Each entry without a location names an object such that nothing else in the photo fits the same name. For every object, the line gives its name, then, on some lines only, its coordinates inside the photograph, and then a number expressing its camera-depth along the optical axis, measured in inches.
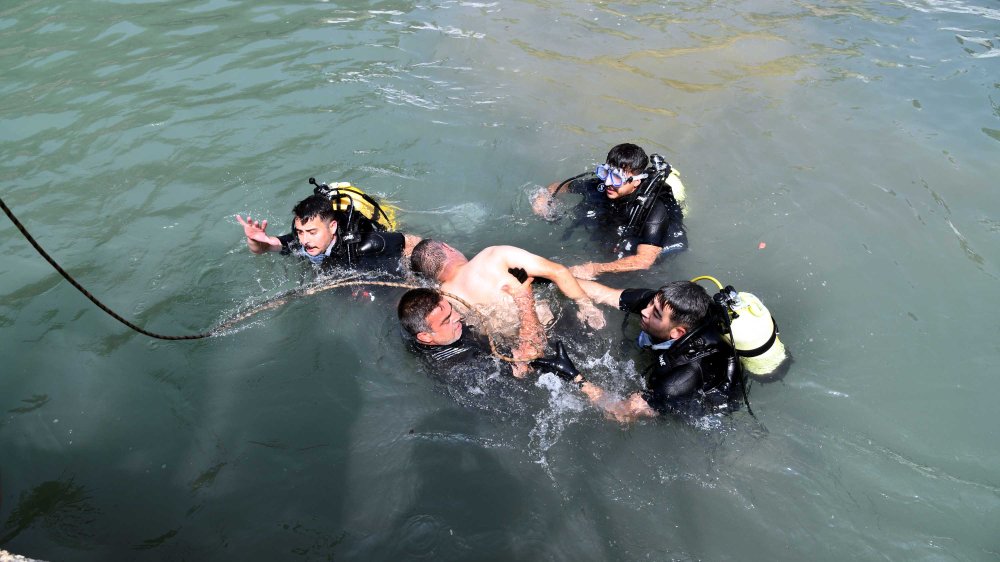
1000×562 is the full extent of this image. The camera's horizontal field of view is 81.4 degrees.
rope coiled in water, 193.3
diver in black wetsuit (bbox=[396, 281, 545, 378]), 159.9
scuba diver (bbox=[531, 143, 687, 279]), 204.7
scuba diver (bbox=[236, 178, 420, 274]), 191.2
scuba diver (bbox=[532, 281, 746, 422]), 151.9
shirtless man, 174.6
